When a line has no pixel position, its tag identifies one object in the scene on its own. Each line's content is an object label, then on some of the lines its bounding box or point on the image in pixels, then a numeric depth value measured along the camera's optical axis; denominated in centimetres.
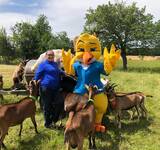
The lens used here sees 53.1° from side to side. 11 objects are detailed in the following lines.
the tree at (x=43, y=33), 2268
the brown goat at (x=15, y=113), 350
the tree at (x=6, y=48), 2432
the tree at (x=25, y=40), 2327
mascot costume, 357
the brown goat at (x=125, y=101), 420
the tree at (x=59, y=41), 2260
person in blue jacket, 393
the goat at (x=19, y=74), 544
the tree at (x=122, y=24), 1892
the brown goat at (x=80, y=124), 309
